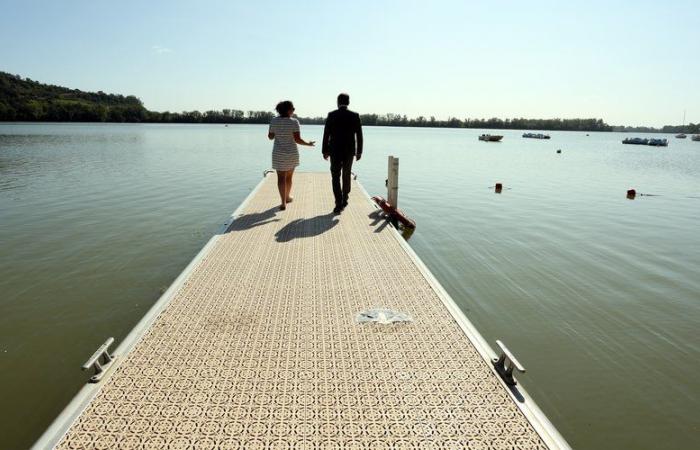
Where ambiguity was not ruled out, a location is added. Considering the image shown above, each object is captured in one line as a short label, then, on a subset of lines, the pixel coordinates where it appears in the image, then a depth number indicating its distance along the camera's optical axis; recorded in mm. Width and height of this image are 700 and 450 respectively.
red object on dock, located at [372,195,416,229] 9148
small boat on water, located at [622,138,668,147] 69625
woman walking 7980
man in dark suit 7812
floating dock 2379
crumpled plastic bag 3770
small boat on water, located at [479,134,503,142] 64312
